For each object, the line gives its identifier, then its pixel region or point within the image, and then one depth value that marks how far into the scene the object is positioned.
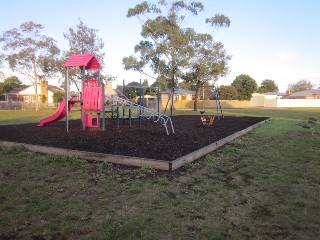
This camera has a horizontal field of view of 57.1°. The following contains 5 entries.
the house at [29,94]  71.00
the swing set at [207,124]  15.53
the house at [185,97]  76.88
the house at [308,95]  81.88
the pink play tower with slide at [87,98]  12.62
